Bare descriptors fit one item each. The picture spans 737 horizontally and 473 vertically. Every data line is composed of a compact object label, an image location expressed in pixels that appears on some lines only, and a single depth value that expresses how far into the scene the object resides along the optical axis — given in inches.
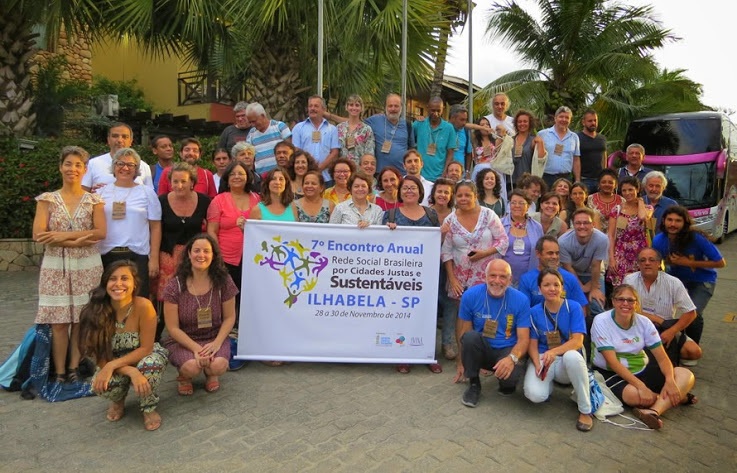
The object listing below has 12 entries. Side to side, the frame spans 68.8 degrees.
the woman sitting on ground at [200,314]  156.3
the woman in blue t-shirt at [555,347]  150.7
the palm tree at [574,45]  604.7
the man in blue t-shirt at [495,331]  162.7
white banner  187.2
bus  546.0
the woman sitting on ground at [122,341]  140.6
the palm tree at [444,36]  395.1
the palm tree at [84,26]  341.7
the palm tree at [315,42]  337.1
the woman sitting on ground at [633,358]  155.6
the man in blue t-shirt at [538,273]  174.1
